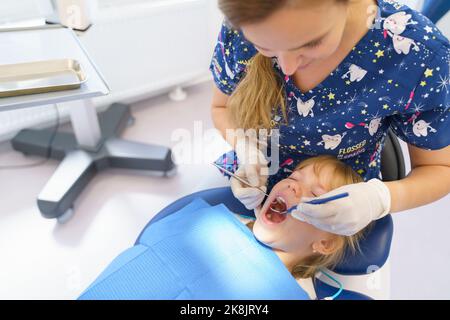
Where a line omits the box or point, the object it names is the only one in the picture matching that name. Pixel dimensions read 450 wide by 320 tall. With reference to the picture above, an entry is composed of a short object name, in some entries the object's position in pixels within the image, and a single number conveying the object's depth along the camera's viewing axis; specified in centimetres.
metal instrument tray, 83
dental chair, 96
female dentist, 79
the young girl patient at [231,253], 88
